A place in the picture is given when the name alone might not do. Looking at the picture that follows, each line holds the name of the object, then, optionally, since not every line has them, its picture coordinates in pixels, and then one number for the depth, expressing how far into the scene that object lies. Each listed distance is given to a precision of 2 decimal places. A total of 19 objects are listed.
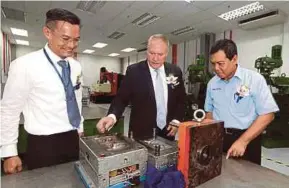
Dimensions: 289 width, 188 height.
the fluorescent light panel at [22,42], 10.33
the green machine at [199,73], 5.79
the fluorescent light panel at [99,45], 10.24
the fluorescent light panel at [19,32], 7.92
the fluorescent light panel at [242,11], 4.83
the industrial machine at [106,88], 10.17
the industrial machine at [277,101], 4.07
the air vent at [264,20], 4.96
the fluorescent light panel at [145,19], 5.70
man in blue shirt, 1.47
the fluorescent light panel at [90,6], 4.85
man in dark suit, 1.83
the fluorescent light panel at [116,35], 7.84
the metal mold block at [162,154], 0.98
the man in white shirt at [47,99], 1.17
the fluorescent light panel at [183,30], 6.87
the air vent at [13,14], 5.57
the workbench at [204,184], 0.99
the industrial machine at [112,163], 0.86
